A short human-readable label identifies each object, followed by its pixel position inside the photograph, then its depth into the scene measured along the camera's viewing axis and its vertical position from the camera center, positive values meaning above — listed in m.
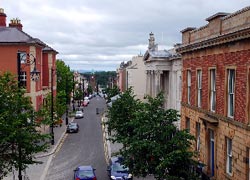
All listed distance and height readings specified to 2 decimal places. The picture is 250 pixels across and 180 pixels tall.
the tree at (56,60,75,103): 59.48 +0.04
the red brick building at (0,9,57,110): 34.13 +2.78
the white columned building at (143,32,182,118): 29.42 +0.41
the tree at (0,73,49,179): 13.92 -2.14
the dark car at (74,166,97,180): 19.19 -5.61
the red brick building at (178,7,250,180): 13.68 -0.74
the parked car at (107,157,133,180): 19.93 -5.76
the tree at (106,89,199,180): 14.36 -3.04
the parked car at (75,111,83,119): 51.75 -5.79
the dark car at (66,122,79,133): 38.20 -5.78
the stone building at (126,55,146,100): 59.04 +0.21
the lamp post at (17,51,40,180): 14.26 -3.33
